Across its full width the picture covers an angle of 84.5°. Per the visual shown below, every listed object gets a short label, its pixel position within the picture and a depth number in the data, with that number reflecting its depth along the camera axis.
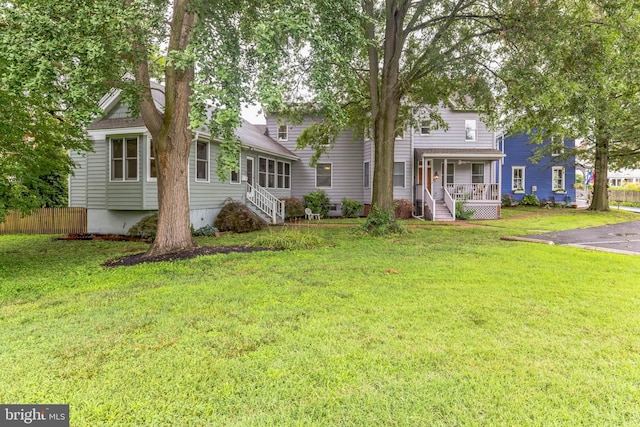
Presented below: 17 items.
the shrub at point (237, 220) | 13.11
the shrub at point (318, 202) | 19.48
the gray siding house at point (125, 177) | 11.77
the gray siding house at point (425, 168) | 18.11
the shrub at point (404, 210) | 18.23
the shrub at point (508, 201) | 24.81
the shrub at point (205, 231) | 12.12
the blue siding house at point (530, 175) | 25.91
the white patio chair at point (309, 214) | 18.00
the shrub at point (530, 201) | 24.98
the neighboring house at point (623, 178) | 54.65
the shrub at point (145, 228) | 11.47
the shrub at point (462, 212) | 17.53
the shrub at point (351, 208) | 19.52
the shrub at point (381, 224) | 11.24
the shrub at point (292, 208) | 17.69
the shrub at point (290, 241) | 8.95
